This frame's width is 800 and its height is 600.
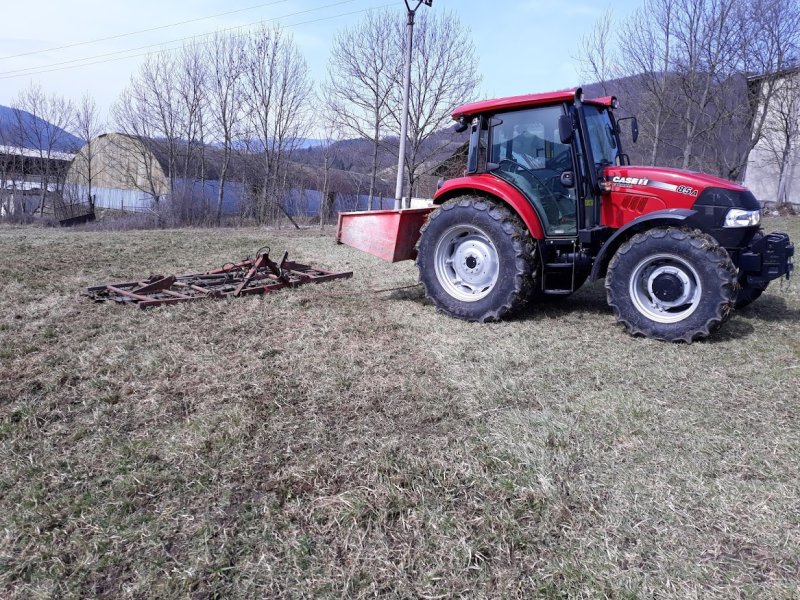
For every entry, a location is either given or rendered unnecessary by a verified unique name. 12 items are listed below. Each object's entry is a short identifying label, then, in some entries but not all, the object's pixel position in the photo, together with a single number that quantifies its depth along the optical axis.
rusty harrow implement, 5.66
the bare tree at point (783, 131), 21.44
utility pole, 14.11
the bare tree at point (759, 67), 18.81
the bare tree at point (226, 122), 24.97
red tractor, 4.52
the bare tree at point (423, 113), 21.53
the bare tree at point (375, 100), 22.03
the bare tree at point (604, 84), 20.28
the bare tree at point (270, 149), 24.38
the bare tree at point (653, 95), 19.36
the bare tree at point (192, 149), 22.56
